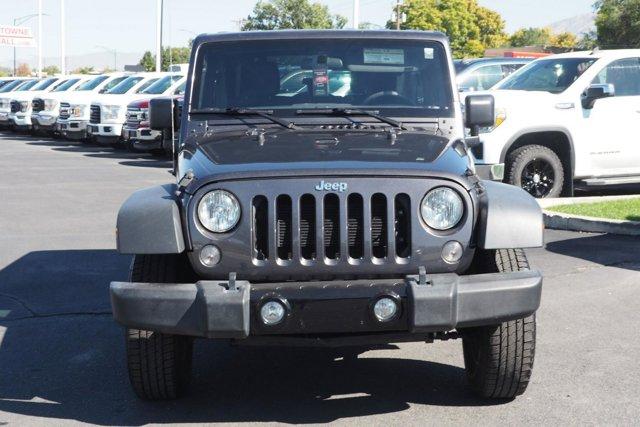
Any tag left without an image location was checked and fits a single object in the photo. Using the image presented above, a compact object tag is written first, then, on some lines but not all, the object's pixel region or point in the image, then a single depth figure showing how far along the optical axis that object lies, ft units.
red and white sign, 285.02
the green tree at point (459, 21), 239.09
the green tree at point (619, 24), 185.98
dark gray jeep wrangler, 14.85
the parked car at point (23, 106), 103.85
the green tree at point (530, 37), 340.39
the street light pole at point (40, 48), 195.11
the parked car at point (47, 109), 96.84
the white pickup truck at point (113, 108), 78.69
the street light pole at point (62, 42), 176.04
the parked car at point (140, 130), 68.95
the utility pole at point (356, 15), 97.71
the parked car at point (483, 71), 55.01
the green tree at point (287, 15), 223.30
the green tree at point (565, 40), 303.68
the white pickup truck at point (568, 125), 39.58
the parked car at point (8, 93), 110.11
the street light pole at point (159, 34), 143.23
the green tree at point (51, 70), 367.19
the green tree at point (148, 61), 301.63
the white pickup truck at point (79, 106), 85.56
